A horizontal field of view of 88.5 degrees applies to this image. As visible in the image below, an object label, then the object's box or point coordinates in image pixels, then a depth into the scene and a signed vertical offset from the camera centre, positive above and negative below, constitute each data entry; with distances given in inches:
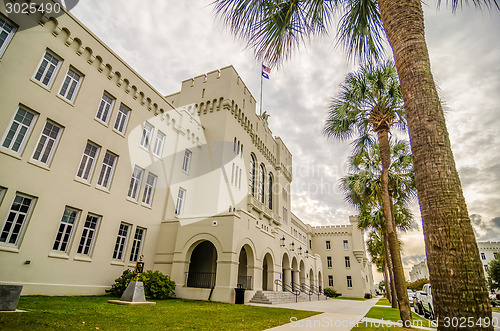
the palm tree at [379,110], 446.9 +295.2
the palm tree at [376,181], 564.7 +229.0
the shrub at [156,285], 520.1 -26.6
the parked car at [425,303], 518.9 -31.8
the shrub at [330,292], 1525.6 -58.3
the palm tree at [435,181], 116.0 +53.1
